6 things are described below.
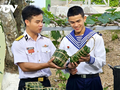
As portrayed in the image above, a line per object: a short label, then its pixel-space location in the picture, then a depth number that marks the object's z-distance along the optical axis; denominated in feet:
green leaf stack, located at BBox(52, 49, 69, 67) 13.24
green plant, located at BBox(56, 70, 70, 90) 28.10
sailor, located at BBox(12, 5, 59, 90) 14.24
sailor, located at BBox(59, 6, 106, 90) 15.37
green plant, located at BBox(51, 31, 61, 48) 27.89
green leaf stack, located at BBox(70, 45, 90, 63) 13.48
